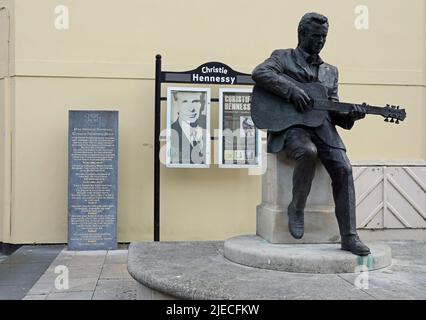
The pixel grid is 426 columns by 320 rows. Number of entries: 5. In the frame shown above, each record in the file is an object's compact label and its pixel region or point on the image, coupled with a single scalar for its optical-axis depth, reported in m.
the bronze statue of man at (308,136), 4.56
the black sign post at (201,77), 7.38
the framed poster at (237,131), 7.88
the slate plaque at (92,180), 7.47
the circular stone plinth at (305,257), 4.19
